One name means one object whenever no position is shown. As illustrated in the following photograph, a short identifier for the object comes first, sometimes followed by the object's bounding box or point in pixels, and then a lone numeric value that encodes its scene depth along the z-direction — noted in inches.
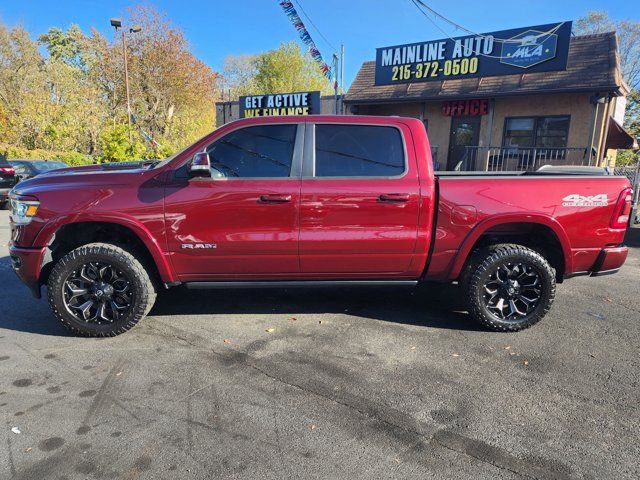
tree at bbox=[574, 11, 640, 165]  1310.3
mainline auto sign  498.6
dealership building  495.8
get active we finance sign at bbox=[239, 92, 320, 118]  724.0
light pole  839.1
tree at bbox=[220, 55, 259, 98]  2126.0
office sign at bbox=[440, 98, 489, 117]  556.7
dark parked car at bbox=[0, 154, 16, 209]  489.4
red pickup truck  149.3
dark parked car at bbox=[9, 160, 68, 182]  542.6
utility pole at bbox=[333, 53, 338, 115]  792.3
